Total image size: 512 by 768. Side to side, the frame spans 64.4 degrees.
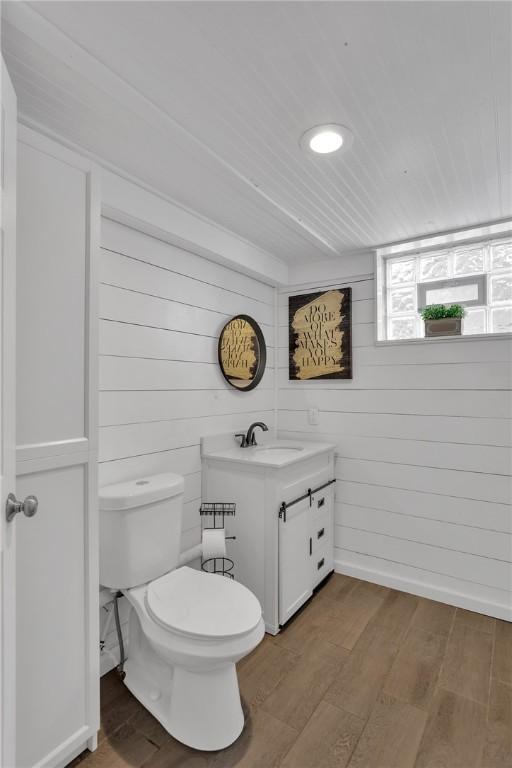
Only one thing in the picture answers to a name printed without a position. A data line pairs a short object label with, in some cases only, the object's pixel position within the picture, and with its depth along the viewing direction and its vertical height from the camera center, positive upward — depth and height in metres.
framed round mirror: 2.51 +0.22
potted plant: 2.34 +0.39
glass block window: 2.32 +0.61
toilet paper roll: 1.91 -0.75
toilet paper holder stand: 2.18 -0.75
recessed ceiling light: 1.43 +0.90
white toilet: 1.40 -0.83
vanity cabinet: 2.07 -0.72
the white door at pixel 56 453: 1.19 -0.21
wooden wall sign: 2.75 +0.36
